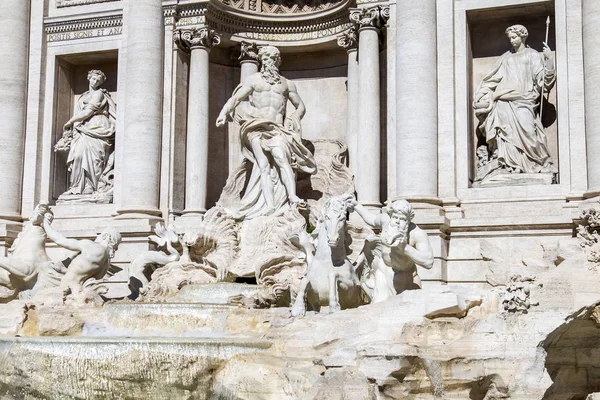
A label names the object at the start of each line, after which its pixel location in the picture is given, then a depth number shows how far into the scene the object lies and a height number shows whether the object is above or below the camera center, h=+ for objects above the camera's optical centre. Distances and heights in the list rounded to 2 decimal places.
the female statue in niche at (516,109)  15.89 +2.69
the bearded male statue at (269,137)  17.27 +2.36
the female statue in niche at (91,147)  18.94 +2.31
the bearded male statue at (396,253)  12.37 +0.09
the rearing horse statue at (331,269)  12.64 -0.14
